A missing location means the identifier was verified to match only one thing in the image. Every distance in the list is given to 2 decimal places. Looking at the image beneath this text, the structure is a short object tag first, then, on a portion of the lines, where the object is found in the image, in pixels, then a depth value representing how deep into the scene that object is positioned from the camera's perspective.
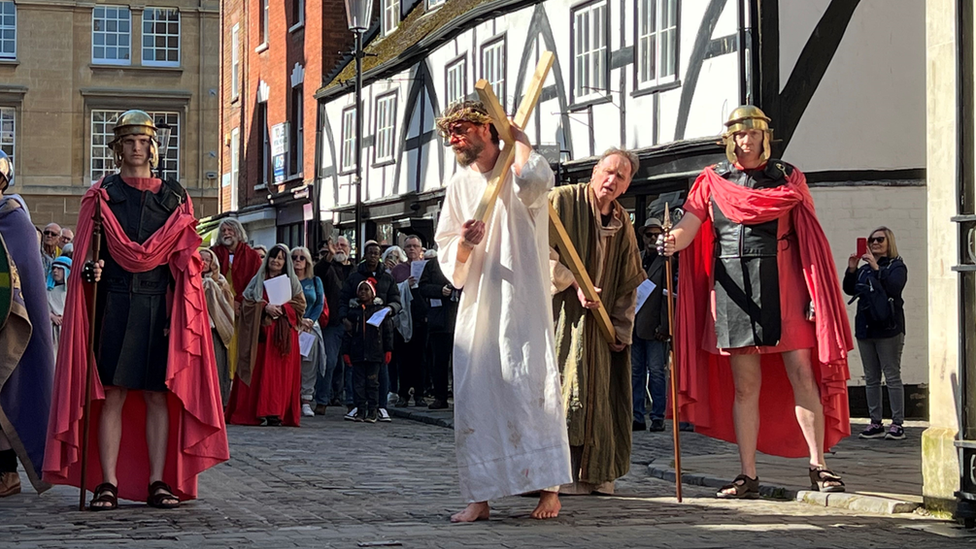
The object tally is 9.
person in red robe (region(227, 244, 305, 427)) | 15.86
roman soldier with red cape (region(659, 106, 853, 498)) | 8.66
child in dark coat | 16.11
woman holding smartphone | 13.70
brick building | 35.78
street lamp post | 23.53
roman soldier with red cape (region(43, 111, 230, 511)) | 8.12
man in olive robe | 8.60
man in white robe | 7.30
